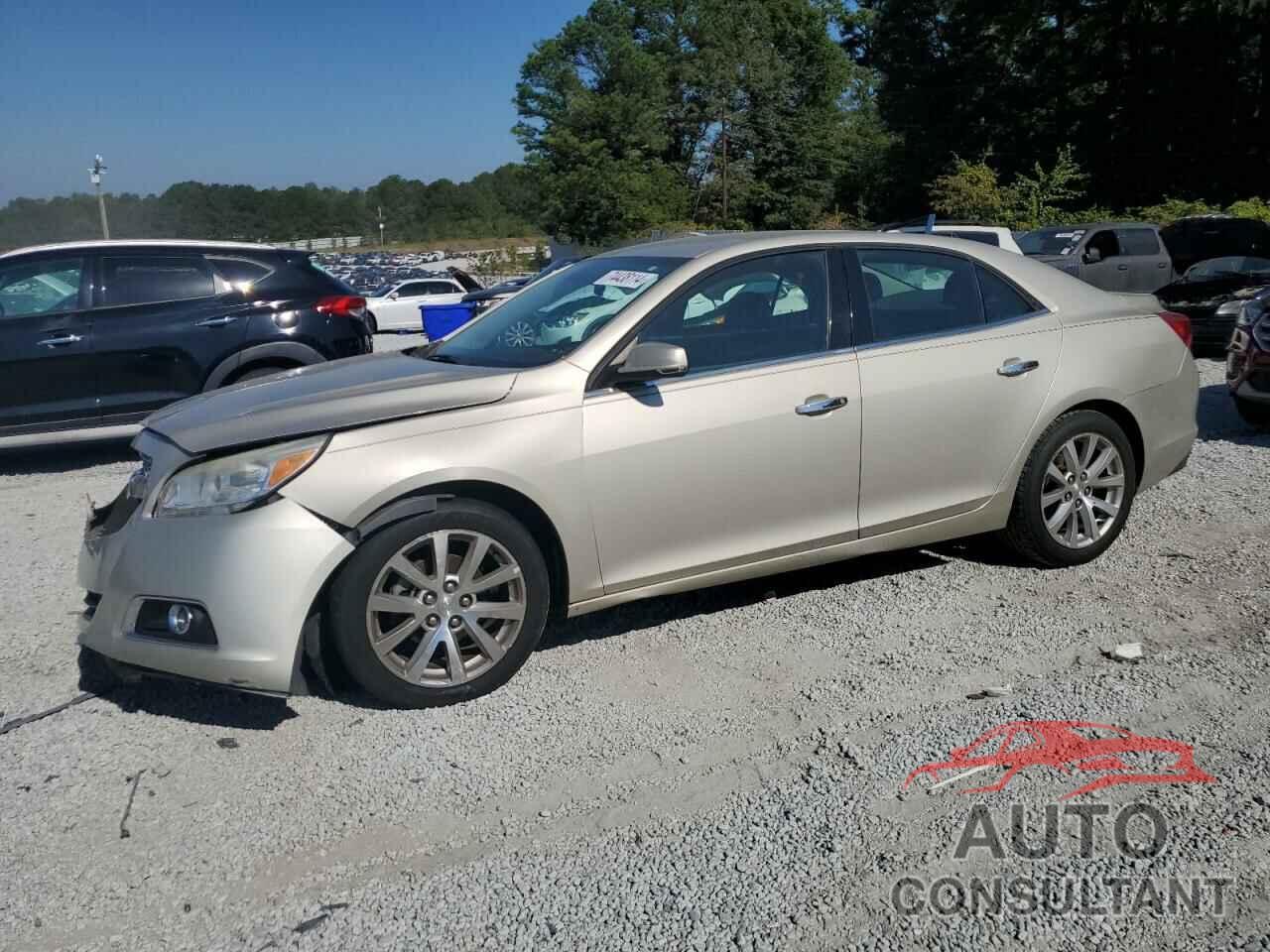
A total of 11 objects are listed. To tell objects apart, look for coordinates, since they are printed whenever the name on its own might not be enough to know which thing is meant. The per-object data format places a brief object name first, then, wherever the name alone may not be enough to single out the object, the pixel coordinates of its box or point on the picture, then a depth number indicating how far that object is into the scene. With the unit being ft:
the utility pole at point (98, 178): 127.54
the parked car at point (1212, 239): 57.36
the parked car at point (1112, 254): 53.98
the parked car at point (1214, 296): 39.96
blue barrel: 31.60
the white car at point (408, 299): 92.68
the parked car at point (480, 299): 34.28
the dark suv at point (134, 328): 26.55
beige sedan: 11.98
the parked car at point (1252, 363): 26.25
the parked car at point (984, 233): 45.75
